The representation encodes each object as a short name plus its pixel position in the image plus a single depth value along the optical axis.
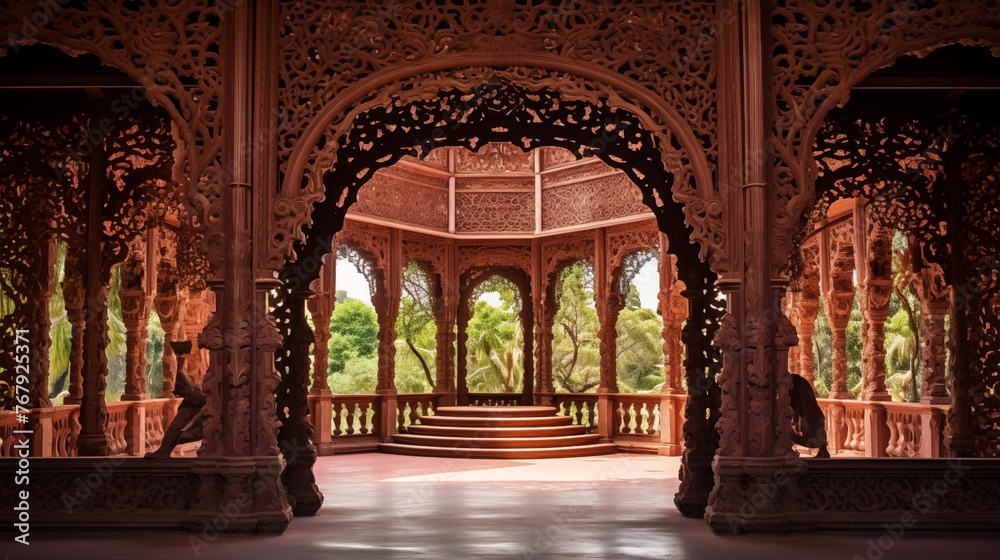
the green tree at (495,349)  29.61
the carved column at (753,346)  6.98
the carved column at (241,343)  7.02
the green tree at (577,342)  29.55
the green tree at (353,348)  34.00
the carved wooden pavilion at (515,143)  7.06
